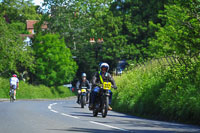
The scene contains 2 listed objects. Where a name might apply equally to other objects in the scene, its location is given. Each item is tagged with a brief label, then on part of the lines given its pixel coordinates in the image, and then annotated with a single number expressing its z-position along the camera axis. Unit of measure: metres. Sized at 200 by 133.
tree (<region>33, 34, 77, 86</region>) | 67.69
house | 143.25
